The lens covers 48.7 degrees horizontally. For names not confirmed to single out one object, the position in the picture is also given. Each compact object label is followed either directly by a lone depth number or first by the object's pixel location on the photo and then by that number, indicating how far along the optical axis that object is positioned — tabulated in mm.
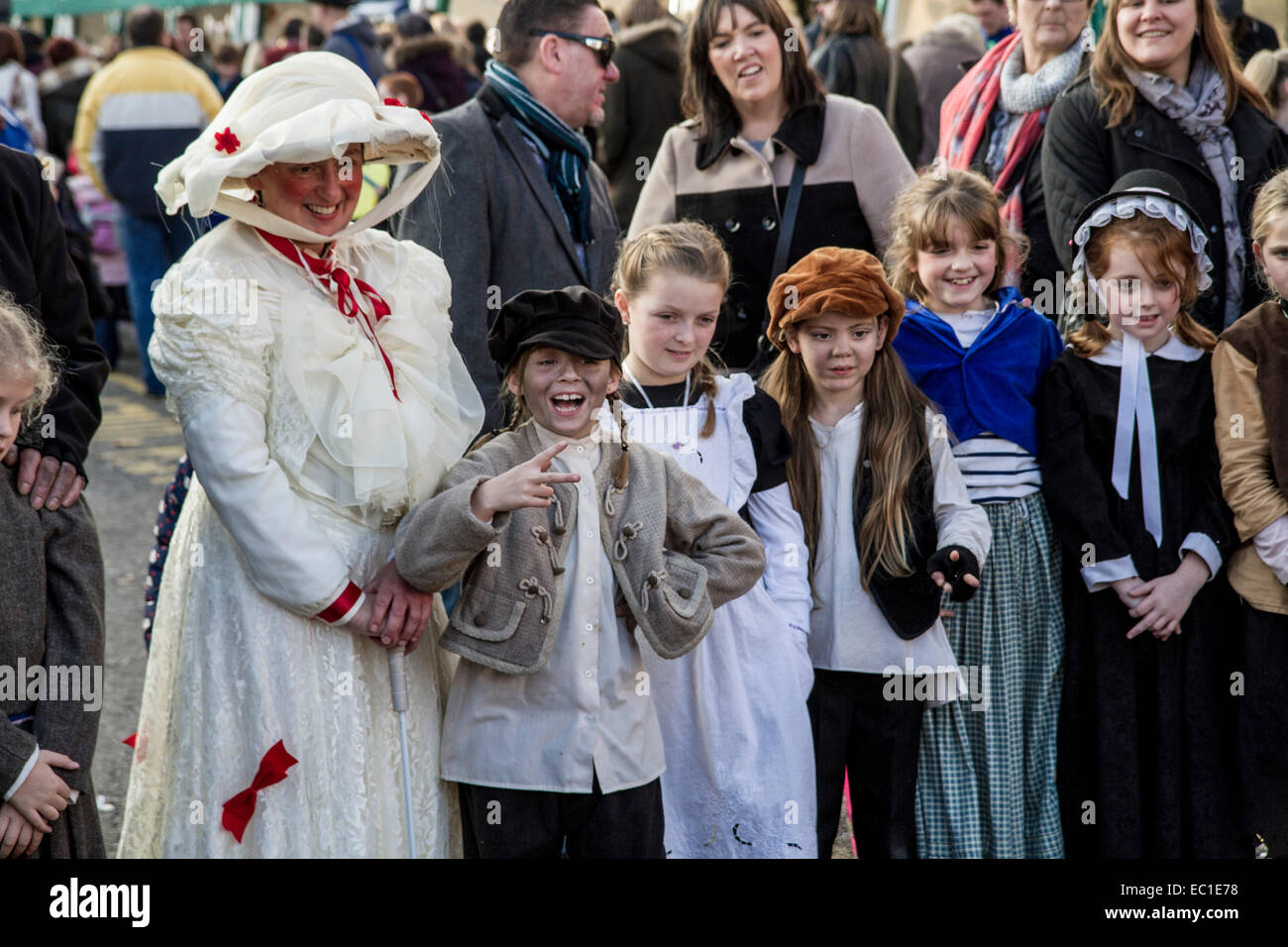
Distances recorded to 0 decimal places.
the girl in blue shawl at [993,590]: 3500
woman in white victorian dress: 2793
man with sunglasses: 3801
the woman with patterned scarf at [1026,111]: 4336
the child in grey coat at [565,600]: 2871
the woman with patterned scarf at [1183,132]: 3930
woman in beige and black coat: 4105
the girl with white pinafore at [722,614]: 3188
